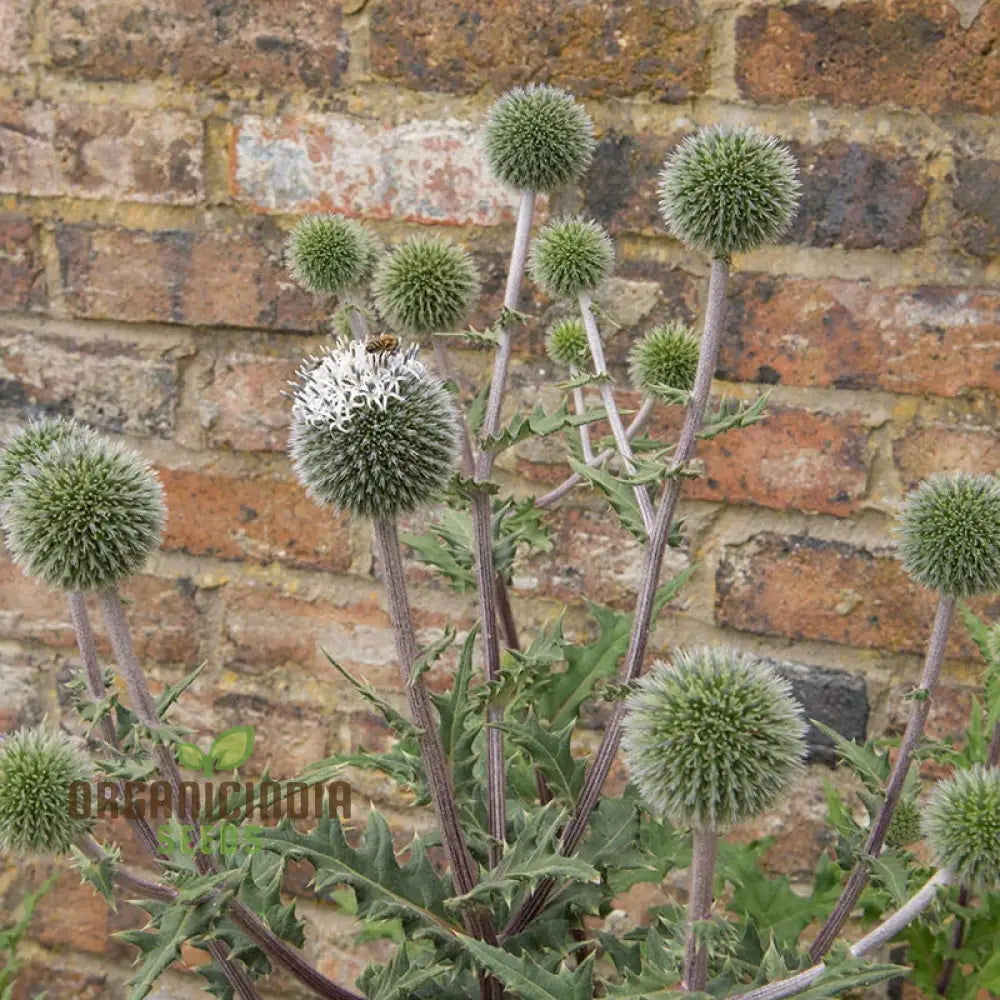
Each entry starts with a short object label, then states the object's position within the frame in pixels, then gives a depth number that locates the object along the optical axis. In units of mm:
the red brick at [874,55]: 1461
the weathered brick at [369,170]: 1669
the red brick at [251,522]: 1831
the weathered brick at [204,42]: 1674
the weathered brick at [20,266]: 1820
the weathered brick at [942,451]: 1566
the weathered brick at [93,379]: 1839
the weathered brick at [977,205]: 1486
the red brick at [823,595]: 1630
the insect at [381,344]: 959
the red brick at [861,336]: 1543
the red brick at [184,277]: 1763
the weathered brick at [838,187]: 1521
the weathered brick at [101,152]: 1749
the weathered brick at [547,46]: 1559
